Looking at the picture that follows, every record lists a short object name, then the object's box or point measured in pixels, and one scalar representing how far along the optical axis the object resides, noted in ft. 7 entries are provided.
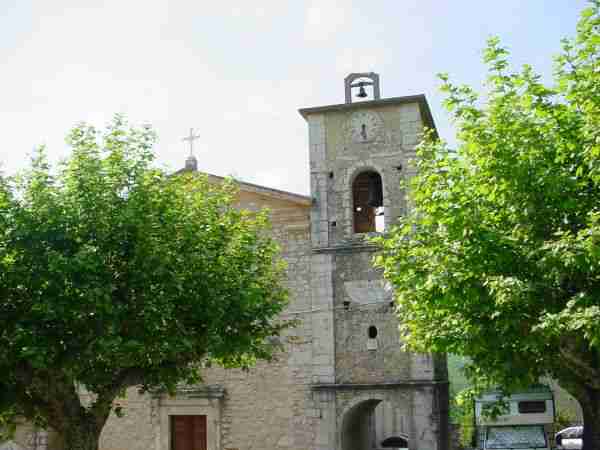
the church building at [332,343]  57.21
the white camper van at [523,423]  58.65
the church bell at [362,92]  63.31
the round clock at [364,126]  62.34
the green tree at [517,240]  34.30
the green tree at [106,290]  38.91
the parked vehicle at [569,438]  86.47
